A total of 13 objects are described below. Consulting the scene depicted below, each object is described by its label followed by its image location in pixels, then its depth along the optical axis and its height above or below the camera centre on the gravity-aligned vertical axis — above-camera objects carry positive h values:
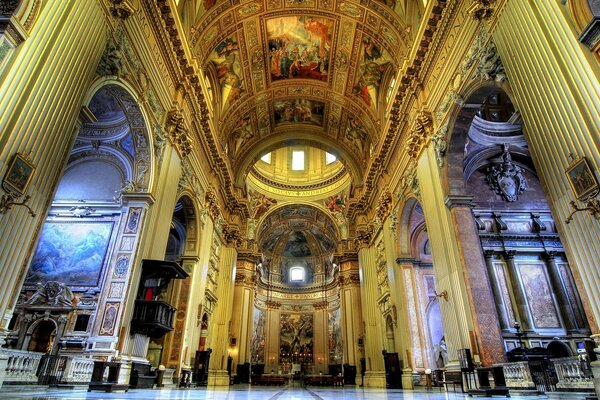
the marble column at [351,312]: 19.70 +3.26
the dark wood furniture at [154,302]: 8.14 +1.41
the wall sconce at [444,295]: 8.76 +1.76
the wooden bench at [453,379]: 7.78 -0.12
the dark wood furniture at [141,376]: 7.75 -0.16
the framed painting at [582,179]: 4.62 +2.38
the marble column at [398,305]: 12.15 +2.26
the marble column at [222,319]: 15.71 +2.20
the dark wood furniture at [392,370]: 12.63 +0.07
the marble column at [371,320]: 15.59 +2.21
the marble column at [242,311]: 19.89 +3.18
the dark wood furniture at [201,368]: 12.18 +0.05
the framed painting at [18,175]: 4.58 +2.32
